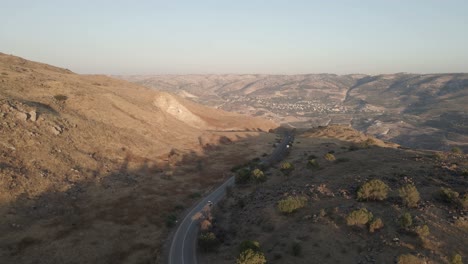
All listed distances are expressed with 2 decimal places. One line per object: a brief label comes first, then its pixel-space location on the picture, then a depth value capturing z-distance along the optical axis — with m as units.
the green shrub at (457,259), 28.67
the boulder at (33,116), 69.31
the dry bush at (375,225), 35.66
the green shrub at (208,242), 40.22
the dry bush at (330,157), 68.46
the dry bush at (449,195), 38.69
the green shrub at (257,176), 64.19
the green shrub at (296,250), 34.44
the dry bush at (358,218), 36.56
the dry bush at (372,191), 41.69
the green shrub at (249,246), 35.01
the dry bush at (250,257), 31.86
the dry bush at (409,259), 29.89
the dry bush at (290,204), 42.94
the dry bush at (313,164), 63.18
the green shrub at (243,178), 65.81
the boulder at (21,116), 67.31
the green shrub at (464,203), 37.62
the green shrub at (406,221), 34.84
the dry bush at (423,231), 33.34
